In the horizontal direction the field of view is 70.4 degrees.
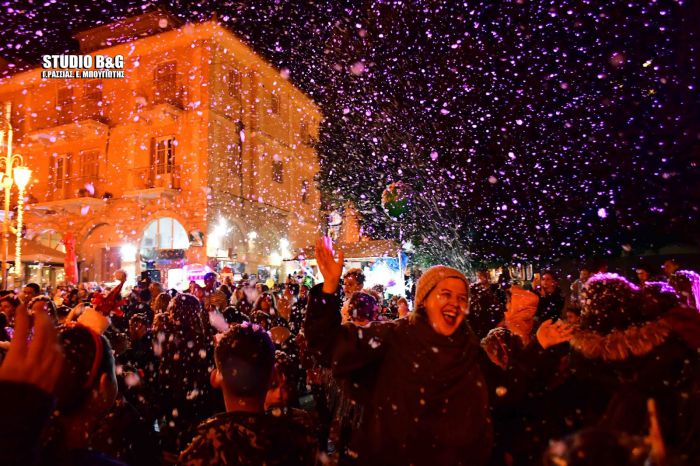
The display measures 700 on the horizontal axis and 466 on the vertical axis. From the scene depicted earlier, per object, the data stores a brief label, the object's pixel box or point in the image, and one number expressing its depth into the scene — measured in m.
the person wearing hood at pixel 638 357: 2.33
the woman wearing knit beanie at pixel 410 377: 2.31
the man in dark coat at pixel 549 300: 7.25
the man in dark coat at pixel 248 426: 1.79
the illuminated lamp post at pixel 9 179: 11.20
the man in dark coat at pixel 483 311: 4.47
